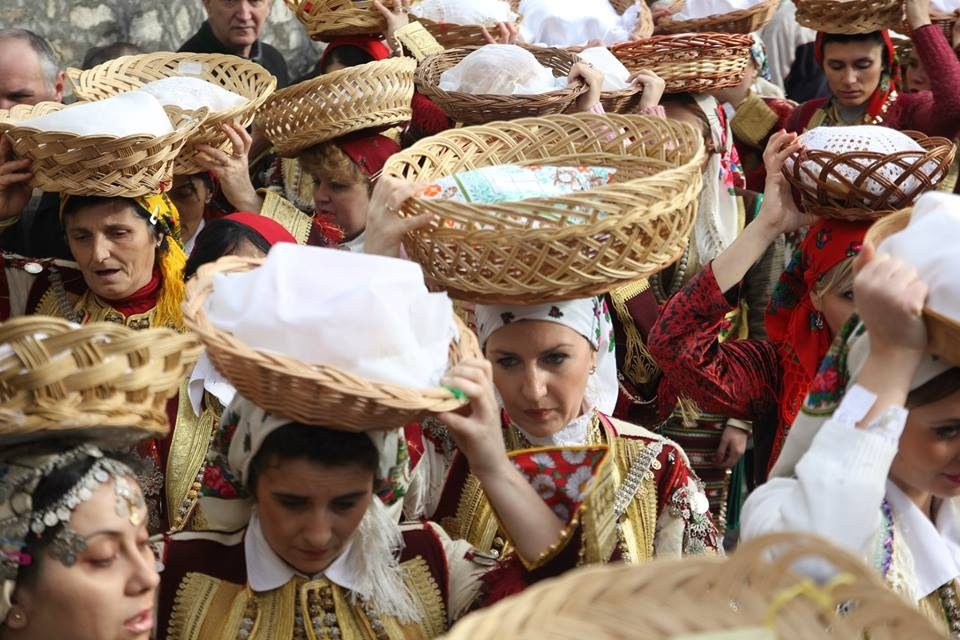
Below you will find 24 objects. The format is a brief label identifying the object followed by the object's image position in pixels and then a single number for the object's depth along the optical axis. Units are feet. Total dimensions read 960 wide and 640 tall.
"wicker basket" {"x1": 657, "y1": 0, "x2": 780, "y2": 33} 19.33
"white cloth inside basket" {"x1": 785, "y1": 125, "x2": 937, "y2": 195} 11.45
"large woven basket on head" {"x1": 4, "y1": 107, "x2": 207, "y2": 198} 12.35
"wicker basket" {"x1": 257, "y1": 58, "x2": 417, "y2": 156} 16.08
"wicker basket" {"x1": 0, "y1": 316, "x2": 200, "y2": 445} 6.98
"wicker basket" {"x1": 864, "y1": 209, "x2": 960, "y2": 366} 7.05
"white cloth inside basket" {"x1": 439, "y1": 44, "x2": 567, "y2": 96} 14.24
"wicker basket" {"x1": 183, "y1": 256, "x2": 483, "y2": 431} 7.18
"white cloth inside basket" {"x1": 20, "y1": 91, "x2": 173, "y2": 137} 12.22
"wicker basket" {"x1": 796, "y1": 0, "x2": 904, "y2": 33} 18.47
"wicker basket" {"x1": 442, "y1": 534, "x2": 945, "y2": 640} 5.52
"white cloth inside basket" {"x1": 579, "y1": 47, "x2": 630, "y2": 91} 15.78
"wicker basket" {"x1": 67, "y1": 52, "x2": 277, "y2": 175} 15.12
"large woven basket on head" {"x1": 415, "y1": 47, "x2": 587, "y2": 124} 13.75
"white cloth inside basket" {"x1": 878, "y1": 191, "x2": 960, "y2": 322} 7.05
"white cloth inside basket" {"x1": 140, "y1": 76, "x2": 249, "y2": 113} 14.68
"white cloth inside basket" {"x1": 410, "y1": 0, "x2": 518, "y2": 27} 18.51
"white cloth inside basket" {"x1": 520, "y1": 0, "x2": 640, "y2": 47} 18.84
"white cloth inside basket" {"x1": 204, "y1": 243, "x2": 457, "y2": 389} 7.55
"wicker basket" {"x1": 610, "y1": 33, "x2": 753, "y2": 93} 16.63
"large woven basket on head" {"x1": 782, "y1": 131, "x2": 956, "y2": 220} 11.41
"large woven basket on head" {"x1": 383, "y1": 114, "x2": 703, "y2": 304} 8.72
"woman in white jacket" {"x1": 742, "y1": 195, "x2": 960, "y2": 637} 7.16
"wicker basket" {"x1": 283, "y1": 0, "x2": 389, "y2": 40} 19.72
